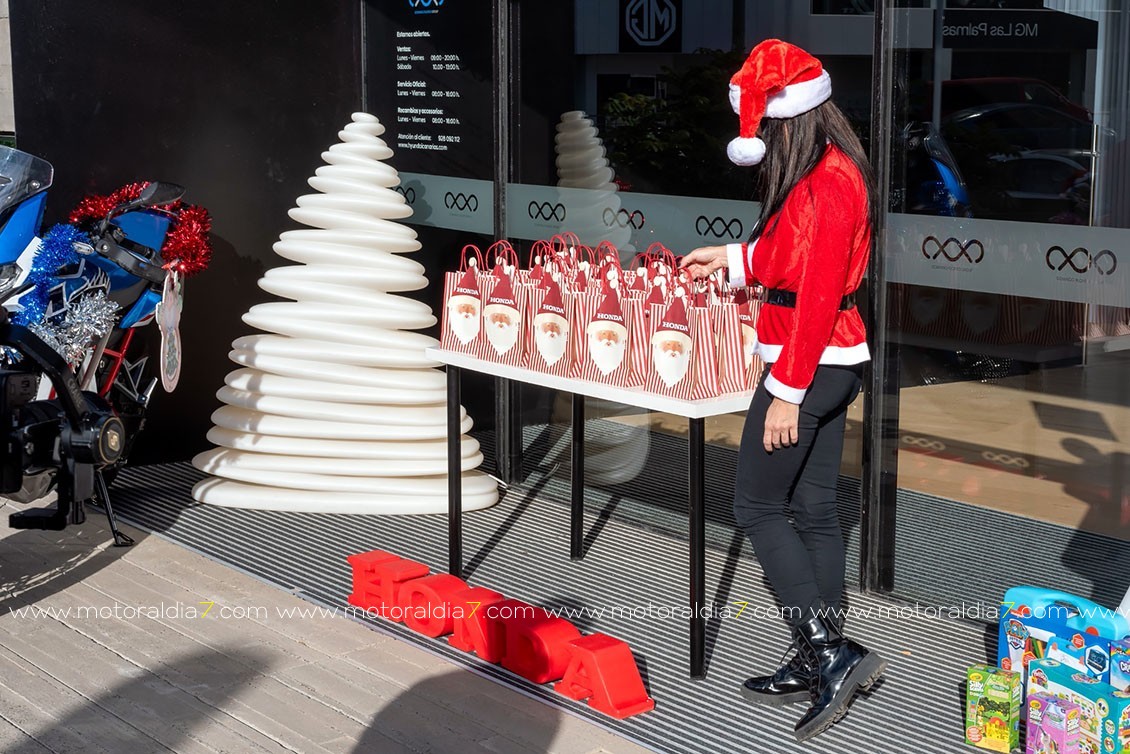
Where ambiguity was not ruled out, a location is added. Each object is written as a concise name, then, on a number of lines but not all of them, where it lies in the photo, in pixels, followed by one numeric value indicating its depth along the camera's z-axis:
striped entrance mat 3.67
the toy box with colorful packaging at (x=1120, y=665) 3.38
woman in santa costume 3.40
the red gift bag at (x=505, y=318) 4.41
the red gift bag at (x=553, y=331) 4.26
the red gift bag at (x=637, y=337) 4.01
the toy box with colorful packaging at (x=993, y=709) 3.46
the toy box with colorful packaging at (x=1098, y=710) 3.24
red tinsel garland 5.43
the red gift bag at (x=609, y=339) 4.07
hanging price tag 5.14
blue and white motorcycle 4.12
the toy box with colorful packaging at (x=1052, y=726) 3.30
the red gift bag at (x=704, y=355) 3.87
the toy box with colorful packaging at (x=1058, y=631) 3.45
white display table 3.88
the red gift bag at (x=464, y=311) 4.56
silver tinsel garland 4.62
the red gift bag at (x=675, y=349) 3.86
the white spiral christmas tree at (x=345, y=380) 5.66
